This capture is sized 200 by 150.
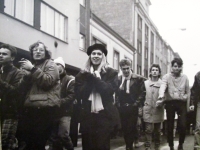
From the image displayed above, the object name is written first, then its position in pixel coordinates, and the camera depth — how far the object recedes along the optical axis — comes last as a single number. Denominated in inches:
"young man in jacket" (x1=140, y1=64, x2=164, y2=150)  201.3
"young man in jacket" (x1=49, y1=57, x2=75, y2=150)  166.6
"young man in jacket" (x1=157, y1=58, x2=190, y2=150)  193.6
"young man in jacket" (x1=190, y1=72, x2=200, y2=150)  175.3
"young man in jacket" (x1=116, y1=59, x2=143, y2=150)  193.5
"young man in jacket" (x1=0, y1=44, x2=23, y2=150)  131.6
